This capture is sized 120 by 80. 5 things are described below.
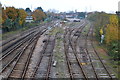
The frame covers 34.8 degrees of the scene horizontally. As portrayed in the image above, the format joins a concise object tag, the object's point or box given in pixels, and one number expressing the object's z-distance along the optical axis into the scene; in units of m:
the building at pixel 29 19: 54.16
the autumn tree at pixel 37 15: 59.72
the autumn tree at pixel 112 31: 16.81
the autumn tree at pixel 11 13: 36.65
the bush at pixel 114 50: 15.87
